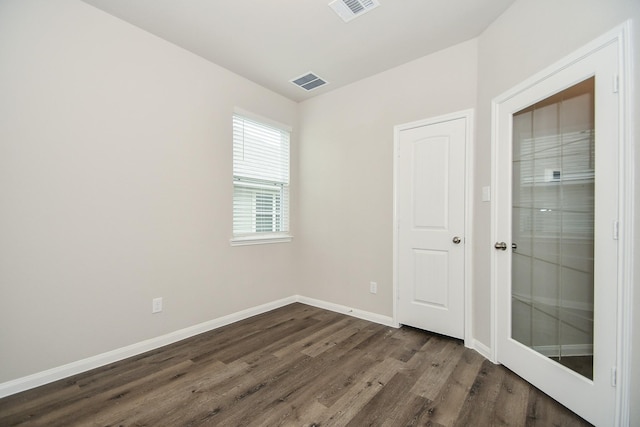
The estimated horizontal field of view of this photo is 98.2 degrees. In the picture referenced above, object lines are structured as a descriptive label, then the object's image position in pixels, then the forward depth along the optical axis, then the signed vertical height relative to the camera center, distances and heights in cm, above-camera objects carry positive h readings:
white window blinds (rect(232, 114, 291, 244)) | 327 +39
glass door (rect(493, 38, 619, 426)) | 149 -12
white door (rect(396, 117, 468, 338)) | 265 -12
